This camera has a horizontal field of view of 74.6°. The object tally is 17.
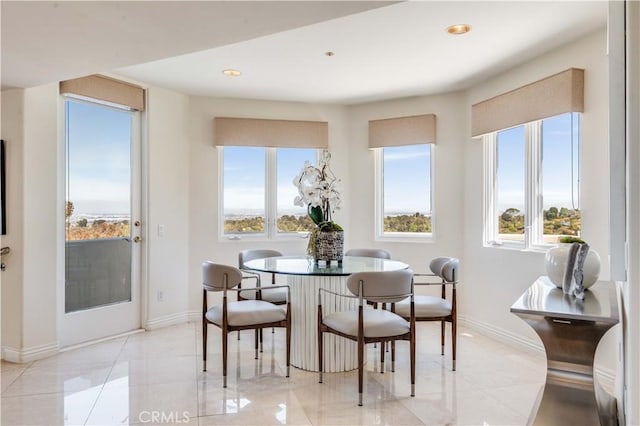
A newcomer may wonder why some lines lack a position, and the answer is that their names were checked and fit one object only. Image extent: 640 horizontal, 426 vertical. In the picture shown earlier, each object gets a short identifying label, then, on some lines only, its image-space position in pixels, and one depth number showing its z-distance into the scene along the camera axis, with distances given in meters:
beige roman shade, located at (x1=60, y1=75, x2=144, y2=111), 3.61
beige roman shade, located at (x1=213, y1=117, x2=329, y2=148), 4.72
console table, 1.79
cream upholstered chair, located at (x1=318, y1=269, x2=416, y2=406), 2.60
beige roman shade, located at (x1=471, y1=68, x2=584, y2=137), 3.10
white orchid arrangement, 3.36
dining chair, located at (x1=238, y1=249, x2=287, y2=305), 3.62
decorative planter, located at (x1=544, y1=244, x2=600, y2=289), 2.13
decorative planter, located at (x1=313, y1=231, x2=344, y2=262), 3.32
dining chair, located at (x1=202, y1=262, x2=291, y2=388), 2.86
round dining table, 3.10
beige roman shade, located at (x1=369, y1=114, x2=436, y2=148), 4.63
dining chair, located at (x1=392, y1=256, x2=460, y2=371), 3.07
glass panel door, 3.71
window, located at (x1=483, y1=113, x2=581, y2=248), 3.32
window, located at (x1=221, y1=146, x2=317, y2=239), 4.87
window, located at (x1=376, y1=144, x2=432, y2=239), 4.80
